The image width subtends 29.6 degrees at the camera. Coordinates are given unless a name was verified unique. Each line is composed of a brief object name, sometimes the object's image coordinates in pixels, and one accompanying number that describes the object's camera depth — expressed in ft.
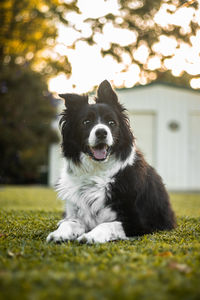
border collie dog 13.52
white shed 56.08
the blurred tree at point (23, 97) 52.29
